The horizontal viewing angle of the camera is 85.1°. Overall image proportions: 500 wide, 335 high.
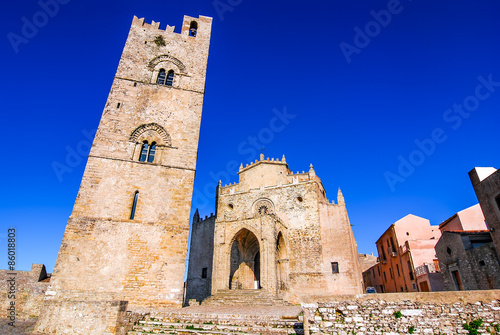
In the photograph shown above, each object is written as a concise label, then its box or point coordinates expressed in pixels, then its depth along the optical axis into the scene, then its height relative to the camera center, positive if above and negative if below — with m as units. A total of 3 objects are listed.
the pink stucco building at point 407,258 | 20.42 +3.42
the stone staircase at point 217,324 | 7.69 -0.72
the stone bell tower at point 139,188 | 11.19 +4.67
